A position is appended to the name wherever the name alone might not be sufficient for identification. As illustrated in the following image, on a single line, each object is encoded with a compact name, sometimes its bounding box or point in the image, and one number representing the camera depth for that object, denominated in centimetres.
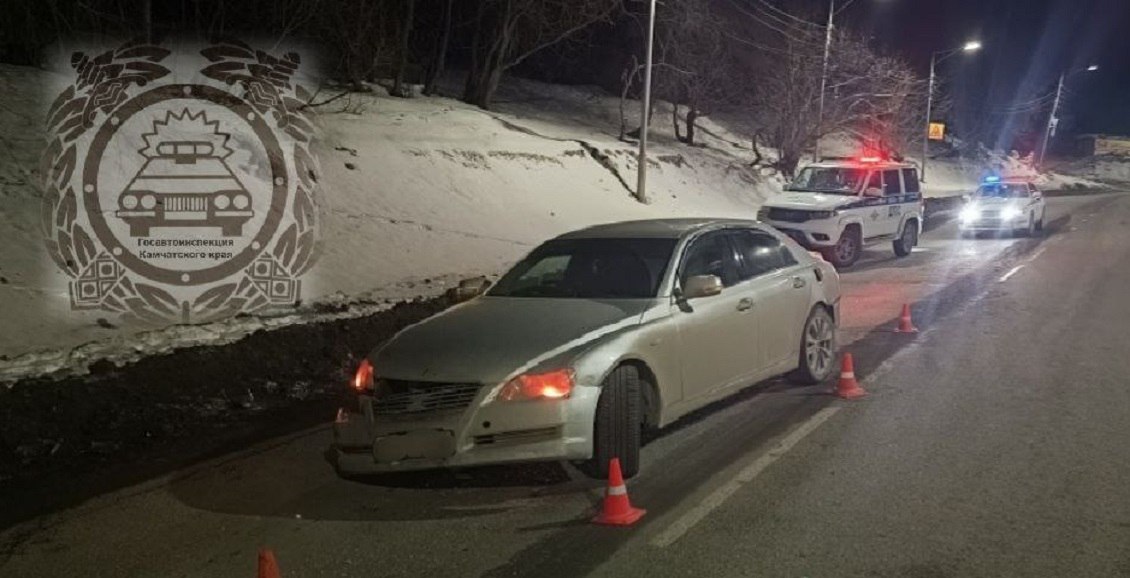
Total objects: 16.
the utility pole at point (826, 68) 2921
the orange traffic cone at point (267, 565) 362
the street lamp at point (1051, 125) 7131
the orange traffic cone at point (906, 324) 1017
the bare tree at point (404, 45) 2759
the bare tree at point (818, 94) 3444
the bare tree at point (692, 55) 3619
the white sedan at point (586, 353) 488
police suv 1728
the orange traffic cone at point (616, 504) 458
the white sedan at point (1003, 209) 2375
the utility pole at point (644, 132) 2192
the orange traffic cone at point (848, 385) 721
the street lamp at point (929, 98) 4267
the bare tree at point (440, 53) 3167
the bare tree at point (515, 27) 3042
